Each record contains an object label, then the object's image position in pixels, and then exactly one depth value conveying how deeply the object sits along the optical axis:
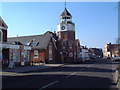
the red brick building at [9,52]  19.06
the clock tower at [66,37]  38.45
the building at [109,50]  87.64
